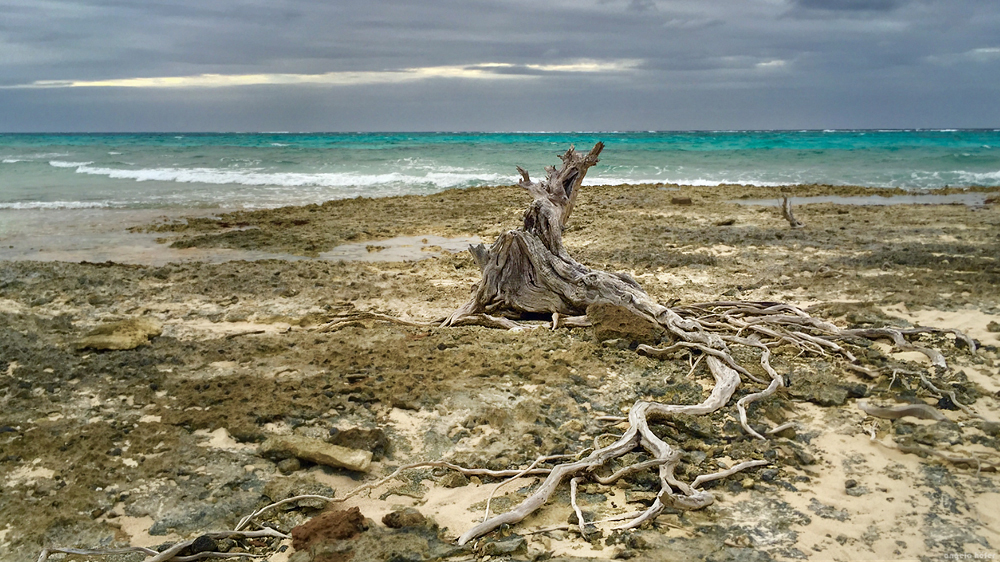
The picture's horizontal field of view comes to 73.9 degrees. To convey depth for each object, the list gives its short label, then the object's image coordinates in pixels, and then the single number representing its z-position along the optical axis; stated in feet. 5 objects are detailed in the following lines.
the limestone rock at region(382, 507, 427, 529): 11.09
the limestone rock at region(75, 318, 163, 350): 19.33
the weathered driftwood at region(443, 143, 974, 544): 18.31
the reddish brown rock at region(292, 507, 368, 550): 10.62
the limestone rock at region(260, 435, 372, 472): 12.94
